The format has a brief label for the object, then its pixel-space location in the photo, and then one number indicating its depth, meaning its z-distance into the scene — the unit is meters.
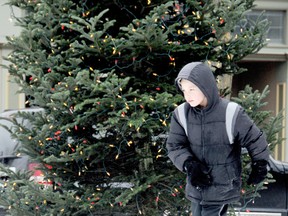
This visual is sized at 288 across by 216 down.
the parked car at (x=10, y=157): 9.94
